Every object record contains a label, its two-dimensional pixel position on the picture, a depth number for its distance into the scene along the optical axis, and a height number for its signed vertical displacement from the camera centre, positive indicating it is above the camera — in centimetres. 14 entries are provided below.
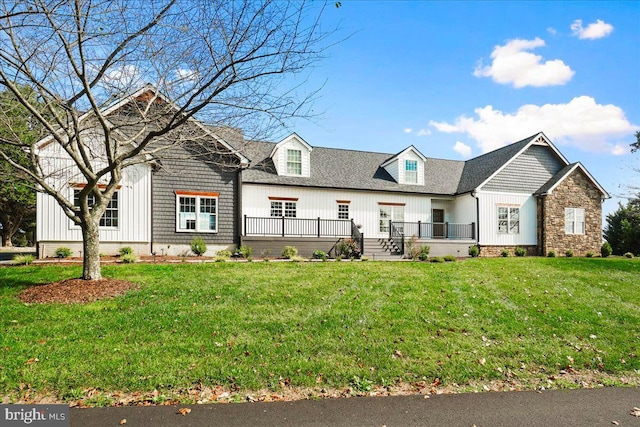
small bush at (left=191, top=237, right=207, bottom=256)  1731 -87
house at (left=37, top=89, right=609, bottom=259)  1739 +126
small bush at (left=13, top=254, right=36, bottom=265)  1388 -115
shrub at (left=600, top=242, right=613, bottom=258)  2298 -140
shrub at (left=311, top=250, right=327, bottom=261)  1642 -121
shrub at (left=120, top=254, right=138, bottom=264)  1409 -113
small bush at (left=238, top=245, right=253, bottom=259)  1691 -106
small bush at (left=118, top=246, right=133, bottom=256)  1582 -95
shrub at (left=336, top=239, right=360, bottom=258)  1839 -107
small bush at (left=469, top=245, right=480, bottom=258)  2153 -138
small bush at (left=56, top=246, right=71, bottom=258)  1534 -97
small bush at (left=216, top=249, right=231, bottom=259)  1588 -113
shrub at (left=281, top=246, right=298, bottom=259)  1735 -112
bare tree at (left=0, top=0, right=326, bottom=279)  705 +300
